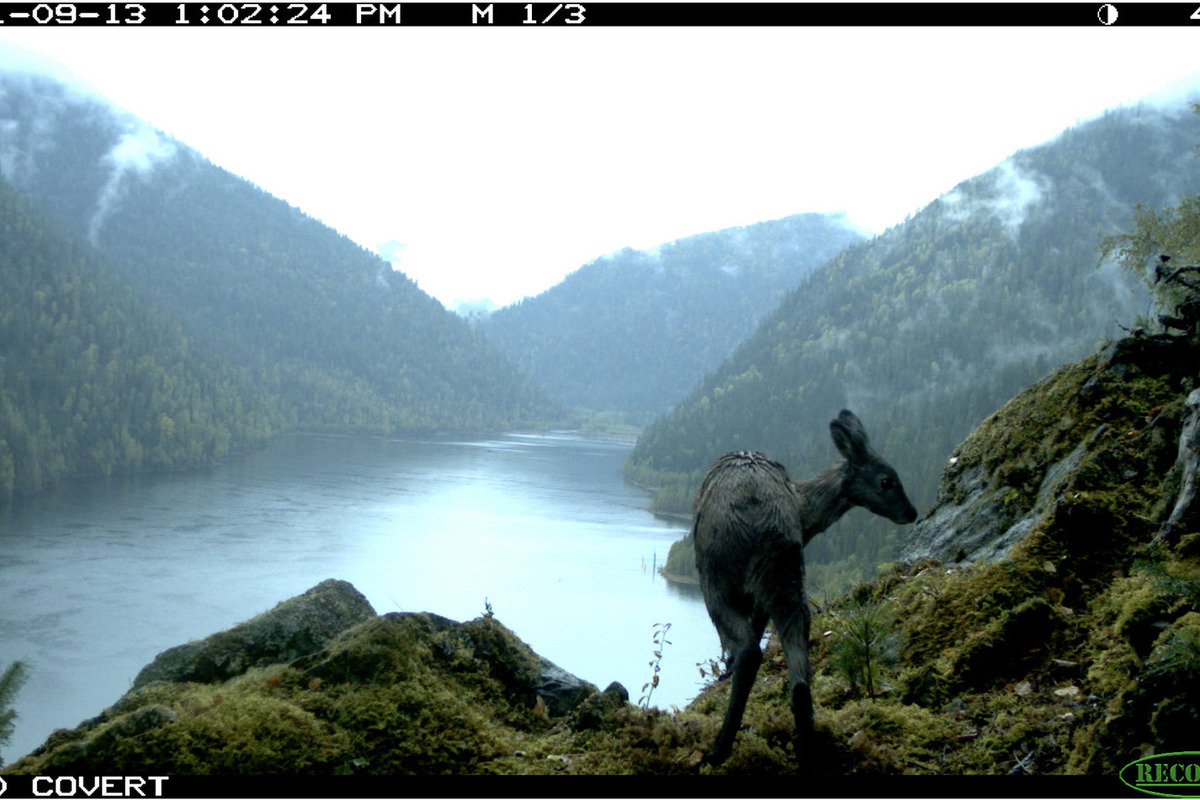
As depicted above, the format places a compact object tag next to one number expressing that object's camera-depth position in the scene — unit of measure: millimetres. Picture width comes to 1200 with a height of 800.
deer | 3705
